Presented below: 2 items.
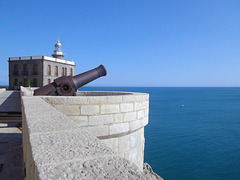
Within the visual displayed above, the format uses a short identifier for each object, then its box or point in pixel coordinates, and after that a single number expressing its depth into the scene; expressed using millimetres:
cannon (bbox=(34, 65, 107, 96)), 6973
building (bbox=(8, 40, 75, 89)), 32406
